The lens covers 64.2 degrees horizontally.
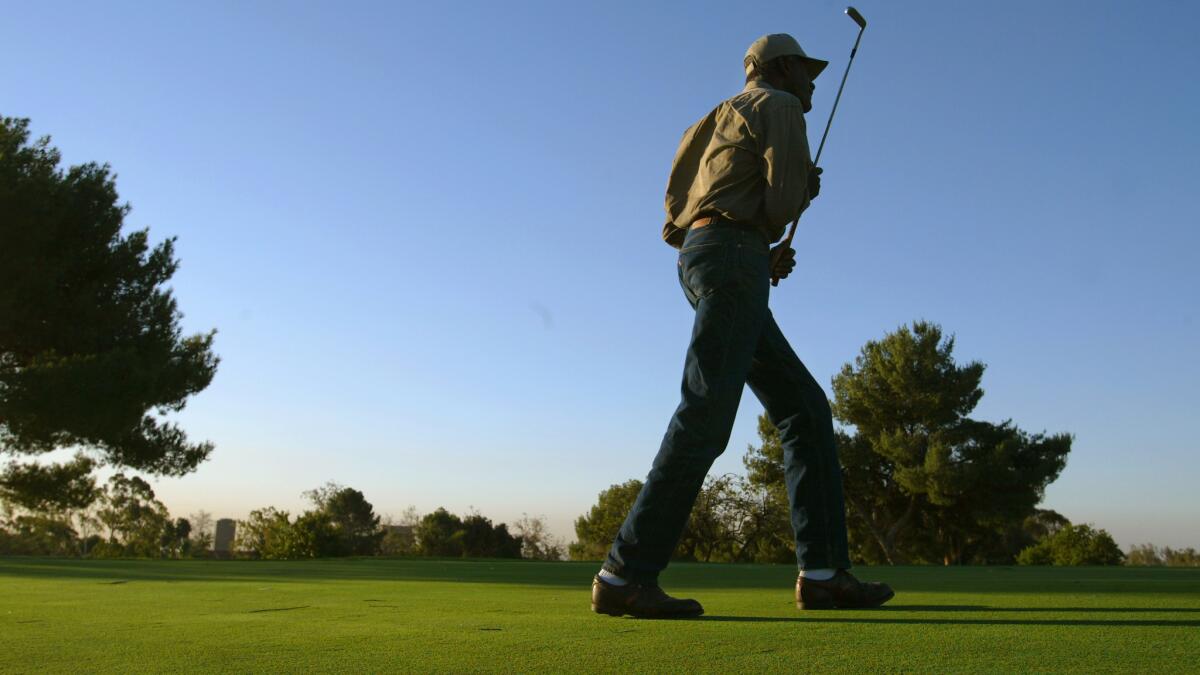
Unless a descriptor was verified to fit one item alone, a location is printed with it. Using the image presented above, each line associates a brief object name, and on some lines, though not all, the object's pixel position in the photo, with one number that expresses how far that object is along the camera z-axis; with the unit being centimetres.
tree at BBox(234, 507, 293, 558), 2311
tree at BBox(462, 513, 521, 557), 2972
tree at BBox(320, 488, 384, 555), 4047
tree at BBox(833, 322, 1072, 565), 3344
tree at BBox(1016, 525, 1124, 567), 2277
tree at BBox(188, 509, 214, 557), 3724
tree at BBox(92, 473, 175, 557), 3944
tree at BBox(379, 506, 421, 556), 3641
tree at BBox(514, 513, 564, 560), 3972
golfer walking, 302
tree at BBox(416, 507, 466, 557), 2933
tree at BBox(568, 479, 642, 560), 4184
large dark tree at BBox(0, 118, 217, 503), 1750
